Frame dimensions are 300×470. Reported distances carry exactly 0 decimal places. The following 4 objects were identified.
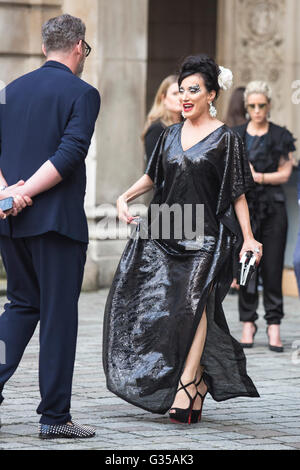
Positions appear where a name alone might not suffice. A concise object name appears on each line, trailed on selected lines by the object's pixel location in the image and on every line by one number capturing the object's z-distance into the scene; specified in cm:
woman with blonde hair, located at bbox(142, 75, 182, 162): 1494
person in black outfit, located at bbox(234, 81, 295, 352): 1500
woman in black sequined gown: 1048
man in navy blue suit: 933
